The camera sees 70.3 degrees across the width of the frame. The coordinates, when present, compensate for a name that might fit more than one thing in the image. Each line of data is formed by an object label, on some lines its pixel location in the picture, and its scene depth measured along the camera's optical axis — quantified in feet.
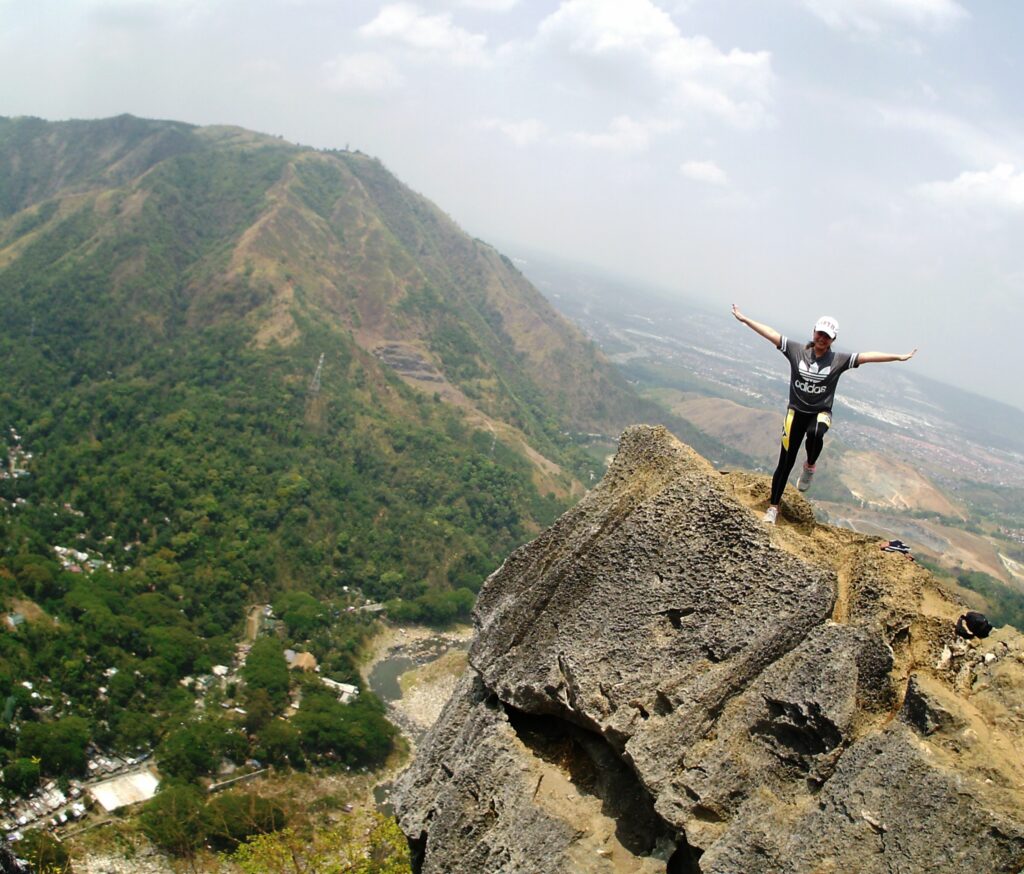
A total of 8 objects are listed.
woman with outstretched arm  29.66
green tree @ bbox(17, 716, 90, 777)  122.00
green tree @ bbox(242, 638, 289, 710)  163.32
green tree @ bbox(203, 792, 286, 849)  117.80
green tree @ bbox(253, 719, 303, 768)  145.18
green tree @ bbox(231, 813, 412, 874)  69.15
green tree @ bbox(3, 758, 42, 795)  115.65
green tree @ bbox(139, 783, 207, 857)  114.42
